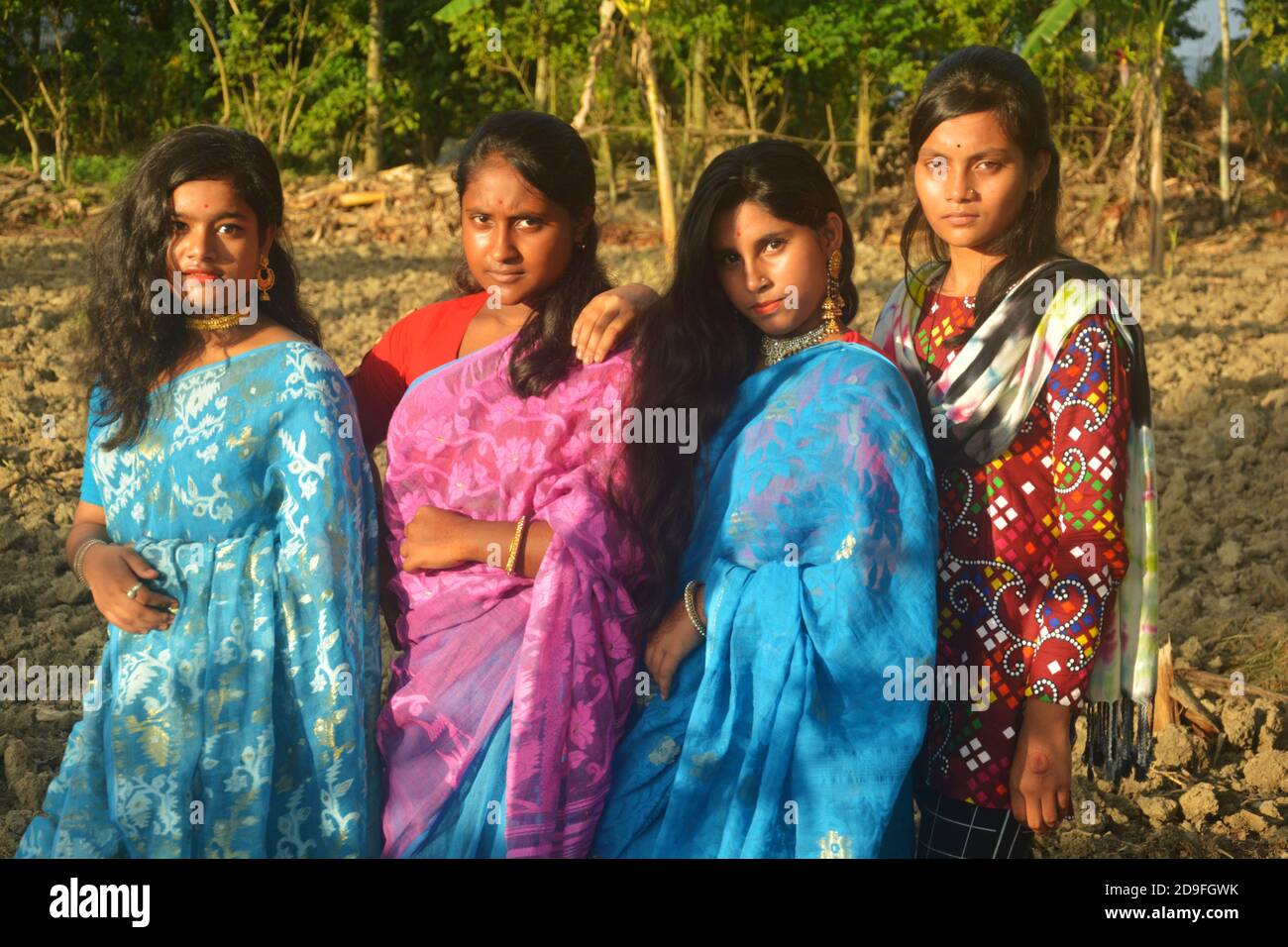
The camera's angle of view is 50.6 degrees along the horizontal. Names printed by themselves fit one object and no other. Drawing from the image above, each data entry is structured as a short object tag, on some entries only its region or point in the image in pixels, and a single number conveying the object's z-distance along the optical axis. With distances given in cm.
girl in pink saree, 242
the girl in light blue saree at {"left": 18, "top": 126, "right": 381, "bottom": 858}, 253
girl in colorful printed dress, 235
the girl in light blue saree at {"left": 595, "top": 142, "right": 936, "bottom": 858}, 237
